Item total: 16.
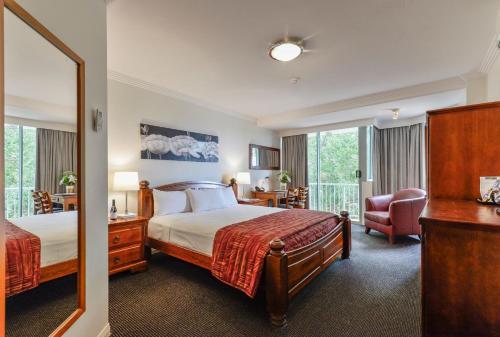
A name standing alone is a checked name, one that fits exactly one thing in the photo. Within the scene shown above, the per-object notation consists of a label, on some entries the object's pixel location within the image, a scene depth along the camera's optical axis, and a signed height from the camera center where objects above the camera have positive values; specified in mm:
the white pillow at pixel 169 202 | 3314 -453
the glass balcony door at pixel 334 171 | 5598 -59
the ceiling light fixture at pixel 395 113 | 4313 +1000
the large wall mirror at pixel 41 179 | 981 -39
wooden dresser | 933 -419
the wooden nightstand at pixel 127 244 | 2631 -845
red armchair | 3928 -841
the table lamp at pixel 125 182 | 2945 -142
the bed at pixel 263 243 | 1936 -781
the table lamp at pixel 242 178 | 4785 -175
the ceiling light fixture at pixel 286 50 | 2340 +1202
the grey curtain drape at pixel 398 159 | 4887 +198
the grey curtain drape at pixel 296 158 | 6066 +282
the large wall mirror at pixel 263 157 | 5504 +286
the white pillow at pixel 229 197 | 3998 -469
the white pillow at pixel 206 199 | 3568 -454
